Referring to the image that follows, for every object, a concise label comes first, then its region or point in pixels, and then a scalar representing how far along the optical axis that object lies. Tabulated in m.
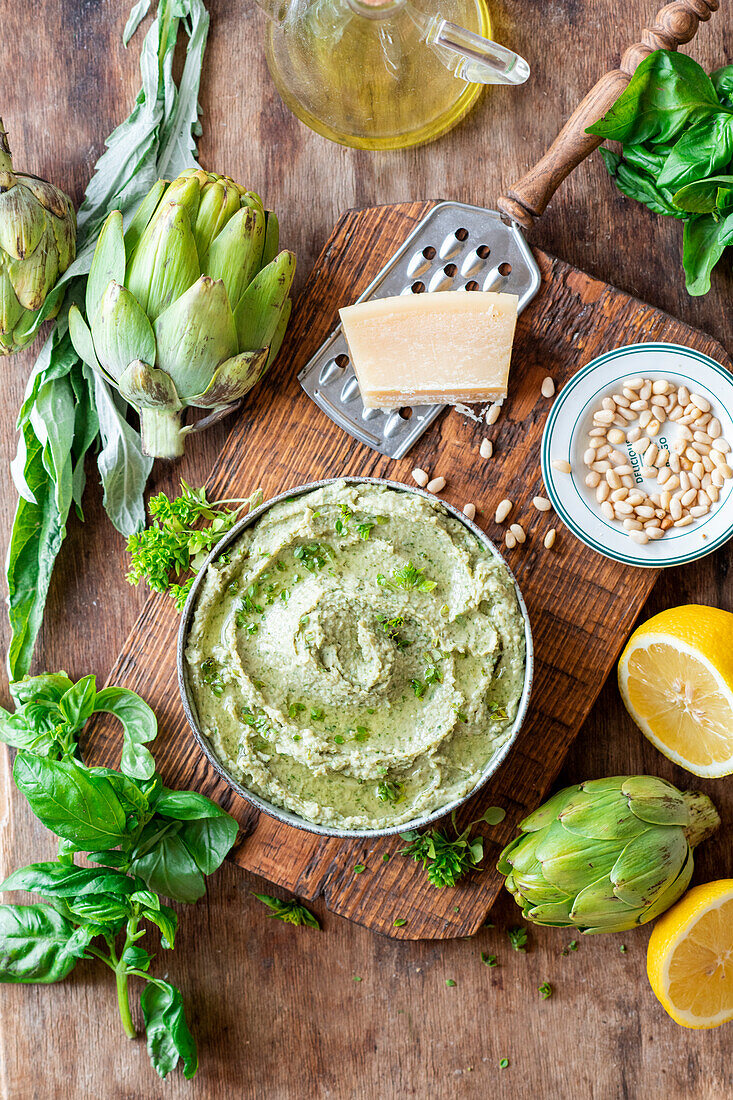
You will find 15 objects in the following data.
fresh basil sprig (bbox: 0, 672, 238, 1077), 2.08
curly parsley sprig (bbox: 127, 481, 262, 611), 2.28
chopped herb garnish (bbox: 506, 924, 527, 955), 2.39
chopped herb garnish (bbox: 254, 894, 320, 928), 2.38
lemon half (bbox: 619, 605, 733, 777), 2.12
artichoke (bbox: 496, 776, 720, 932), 2.08
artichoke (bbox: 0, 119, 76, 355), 2.17
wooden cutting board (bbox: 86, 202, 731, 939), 2.31
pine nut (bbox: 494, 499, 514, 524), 2.32
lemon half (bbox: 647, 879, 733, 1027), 2.21
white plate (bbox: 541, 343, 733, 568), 2.26
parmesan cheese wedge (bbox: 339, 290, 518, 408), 2.23
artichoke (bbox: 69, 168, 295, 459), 2.09
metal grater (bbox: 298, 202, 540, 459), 2.33
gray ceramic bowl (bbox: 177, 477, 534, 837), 2.02
